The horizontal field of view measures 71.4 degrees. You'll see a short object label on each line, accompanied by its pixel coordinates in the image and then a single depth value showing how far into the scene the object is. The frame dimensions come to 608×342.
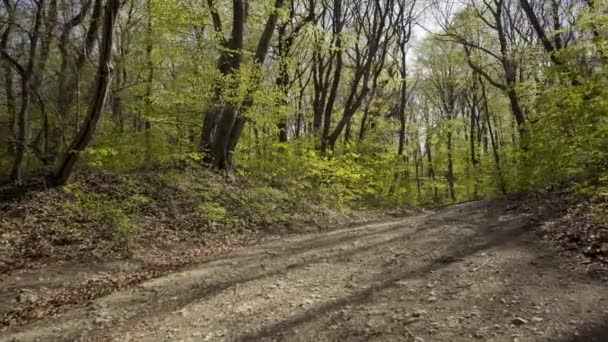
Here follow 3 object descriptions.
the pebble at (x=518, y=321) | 4.02
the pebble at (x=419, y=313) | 4.39
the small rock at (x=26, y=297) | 5.60
